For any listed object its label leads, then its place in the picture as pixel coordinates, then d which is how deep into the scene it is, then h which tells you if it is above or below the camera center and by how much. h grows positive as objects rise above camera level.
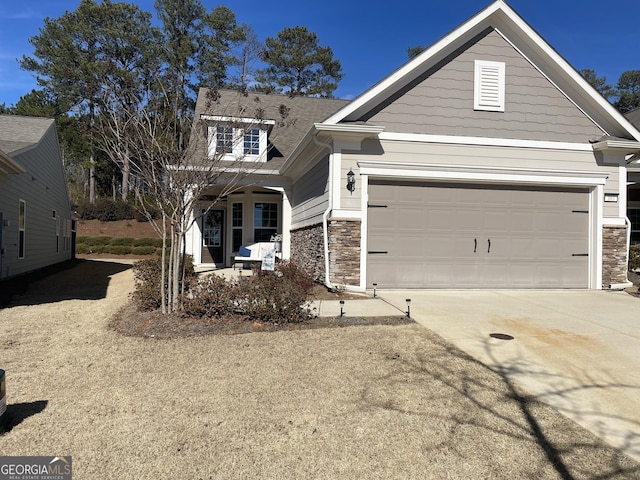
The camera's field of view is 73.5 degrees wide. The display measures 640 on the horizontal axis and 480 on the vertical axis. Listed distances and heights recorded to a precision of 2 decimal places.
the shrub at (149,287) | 7.20 -0.87
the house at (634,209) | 15.61 +1.32
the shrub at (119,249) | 24.62 -0.74
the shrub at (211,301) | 6.32 -0.95
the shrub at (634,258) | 11.71 -0.36
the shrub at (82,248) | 25.02 -0.72
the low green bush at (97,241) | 25.14 -0.30
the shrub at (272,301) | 6.12 -0.90
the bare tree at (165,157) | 6.52 +1.24
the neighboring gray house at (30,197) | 11.77 +1.28
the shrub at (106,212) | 29.67 +1.67
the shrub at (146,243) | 24.75 -0.35
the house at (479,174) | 9.11 +1.51
